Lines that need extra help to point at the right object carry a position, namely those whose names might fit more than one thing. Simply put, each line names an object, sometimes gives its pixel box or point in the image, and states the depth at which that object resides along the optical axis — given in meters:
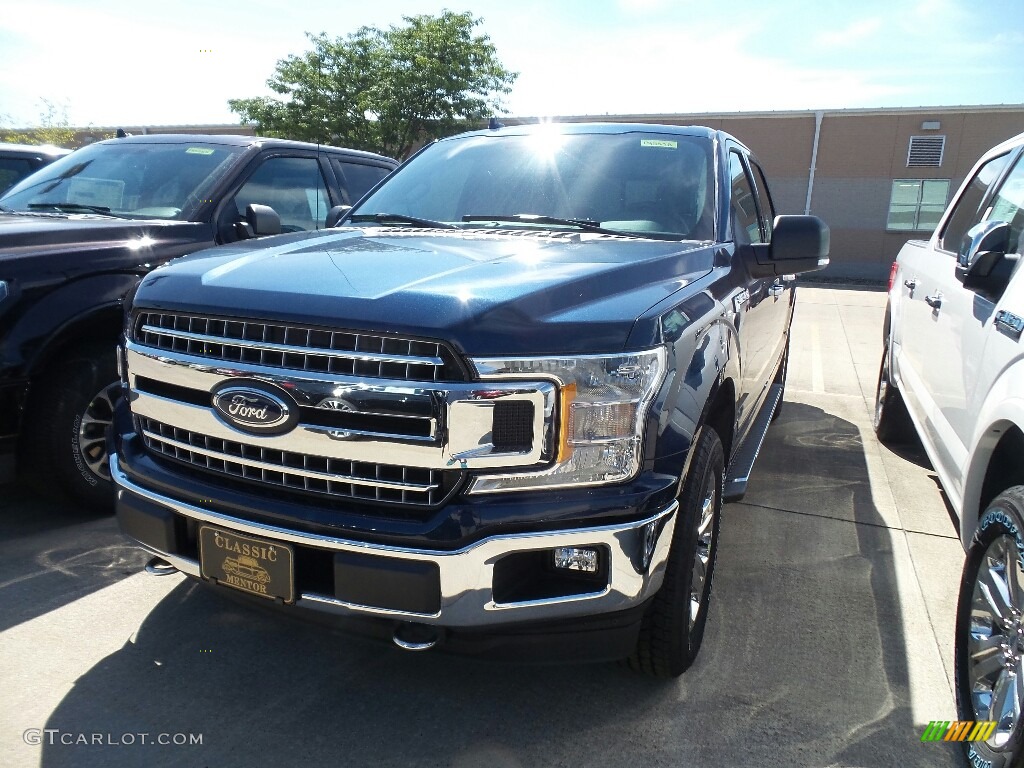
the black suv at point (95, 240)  3.35
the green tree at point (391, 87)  23.59
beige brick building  23.48
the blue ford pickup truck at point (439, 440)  1.92
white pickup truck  2.05
